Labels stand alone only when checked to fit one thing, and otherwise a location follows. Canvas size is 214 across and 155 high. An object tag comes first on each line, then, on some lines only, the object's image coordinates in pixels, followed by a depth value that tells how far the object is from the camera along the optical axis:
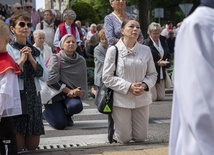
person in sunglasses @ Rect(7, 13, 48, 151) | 8.21
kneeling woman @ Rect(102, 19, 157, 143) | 8.63
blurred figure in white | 2.74
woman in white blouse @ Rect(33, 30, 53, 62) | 11.42
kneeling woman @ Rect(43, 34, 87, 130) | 10.33
